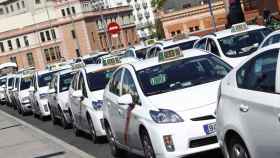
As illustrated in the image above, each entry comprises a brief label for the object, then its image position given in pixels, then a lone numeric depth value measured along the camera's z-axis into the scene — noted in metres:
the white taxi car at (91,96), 14.52
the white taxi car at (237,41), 17.19
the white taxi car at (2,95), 43.91
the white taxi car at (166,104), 9.34
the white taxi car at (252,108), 6.65
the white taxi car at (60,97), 19.42
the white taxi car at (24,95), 29.44
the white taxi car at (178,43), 22.62
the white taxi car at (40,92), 24.45
